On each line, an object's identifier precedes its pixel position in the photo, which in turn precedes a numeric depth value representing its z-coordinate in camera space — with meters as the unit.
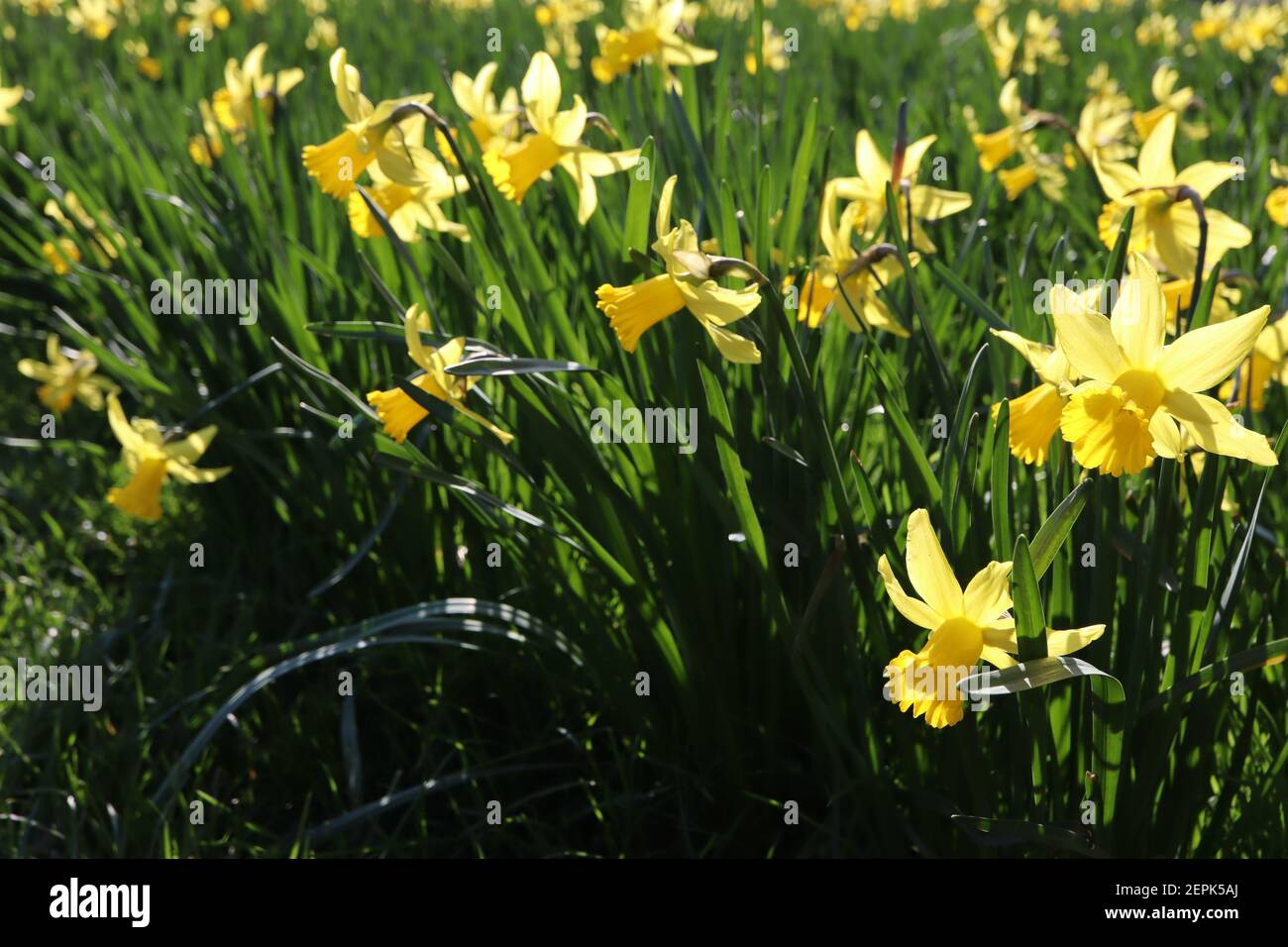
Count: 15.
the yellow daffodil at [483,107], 1.85
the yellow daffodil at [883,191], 1.78
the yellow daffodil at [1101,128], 2.00
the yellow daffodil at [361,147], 1.63
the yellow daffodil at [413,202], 1.73
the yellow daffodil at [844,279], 1.58
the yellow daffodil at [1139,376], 1.08
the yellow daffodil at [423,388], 1.41
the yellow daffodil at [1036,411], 1.26
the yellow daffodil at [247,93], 2.54
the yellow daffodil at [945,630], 1.11
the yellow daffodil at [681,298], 1.29
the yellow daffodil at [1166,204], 1.68
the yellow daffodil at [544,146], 1.70
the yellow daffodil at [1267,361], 1.62
